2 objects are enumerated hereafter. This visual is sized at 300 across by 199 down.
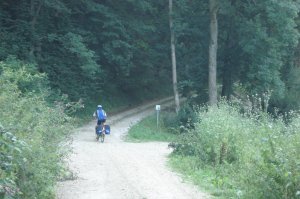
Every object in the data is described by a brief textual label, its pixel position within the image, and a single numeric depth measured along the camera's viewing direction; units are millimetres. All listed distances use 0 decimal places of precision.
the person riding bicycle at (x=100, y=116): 28759
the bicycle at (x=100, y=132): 28484
